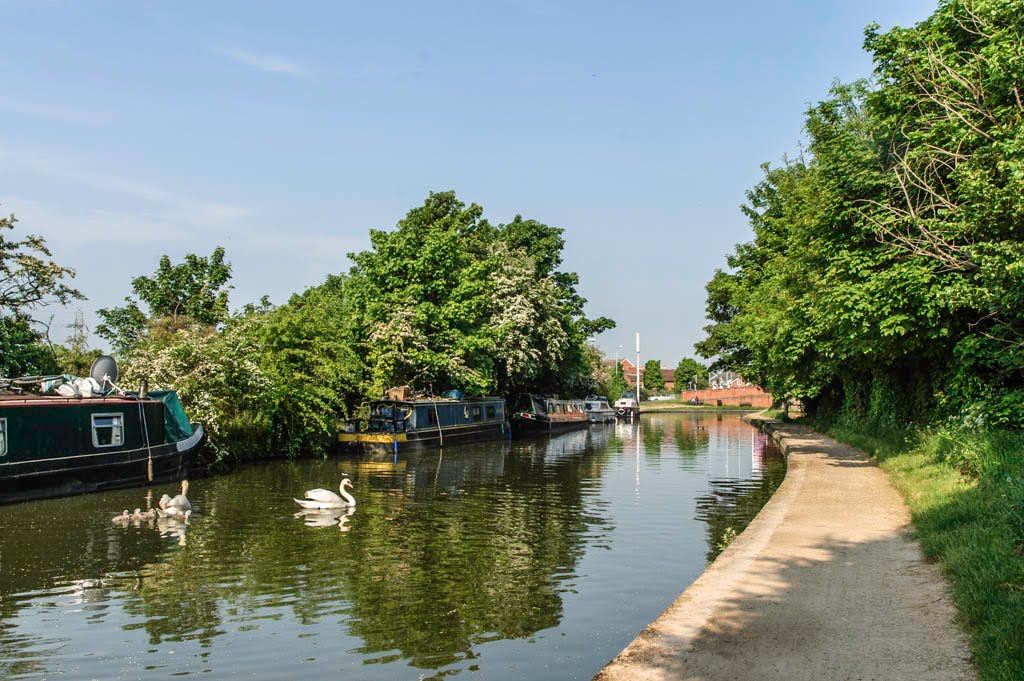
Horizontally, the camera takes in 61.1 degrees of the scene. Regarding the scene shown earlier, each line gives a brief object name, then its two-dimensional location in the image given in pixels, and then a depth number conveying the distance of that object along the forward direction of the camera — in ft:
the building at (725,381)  395.10
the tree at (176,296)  129.08
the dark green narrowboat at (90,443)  59.77
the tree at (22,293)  88.79
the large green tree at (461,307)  118.73
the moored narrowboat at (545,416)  155.12
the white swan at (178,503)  50.70
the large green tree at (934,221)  51.29
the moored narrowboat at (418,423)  100.53
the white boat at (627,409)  233.96
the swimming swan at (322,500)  54.95
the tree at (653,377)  522.06
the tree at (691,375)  474.08
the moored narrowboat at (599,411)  204.85
